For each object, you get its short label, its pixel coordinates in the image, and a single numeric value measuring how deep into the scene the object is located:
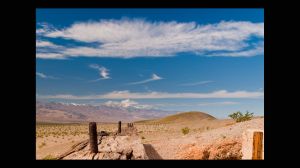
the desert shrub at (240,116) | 34.88
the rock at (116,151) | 11.23
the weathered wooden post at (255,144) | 10.44
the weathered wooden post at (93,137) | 11.47
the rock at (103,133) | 20.63
